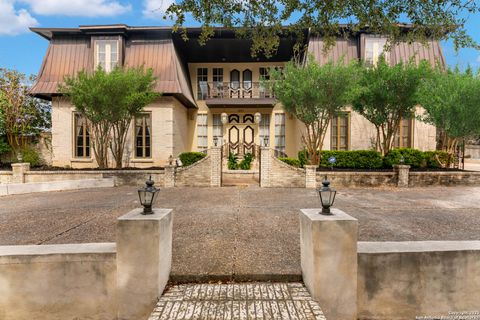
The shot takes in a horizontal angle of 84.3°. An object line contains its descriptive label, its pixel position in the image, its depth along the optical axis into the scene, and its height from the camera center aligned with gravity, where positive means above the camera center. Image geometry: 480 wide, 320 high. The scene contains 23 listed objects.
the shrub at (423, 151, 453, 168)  13.57 -0.25
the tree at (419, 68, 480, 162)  11.23 +2.28
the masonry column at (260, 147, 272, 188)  11.58 -0.53
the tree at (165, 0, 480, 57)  4.89 +2.72
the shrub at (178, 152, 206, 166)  14.52 -0.16
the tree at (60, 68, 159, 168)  12.09 +2.69
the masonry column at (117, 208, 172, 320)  3.11 -1.32
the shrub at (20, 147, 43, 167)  15.02 -0.12
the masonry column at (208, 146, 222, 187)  11.63 -0.53
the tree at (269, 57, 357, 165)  11.70 +2.94
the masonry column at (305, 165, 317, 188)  11.67 -0.97
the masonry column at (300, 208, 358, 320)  3.12 -1.32
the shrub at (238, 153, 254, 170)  14.76 -0.50
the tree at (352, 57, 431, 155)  12.28 +2.96
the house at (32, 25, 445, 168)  15.59 +4.22
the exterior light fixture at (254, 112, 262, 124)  17.75 +2.53
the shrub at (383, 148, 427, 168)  13.52 -0.15
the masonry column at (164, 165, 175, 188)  11.77 -1.02
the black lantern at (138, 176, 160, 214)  3.36 -0.55
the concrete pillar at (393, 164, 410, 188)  11.86 -0.90
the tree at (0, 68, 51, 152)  15.31 +2.52
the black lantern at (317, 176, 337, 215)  3.34 -0.54
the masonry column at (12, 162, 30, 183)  12.12 -0.87
